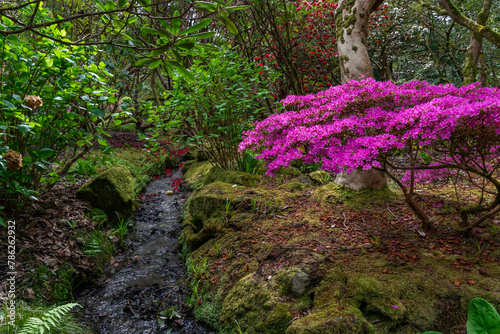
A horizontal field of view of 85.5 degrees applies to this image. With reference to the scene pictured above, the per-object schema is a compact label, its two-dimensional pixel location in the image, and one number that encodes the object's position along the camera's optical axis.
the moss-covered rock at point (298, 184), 4.46
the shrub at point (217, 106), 4.45
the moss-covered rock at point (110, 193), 4.39
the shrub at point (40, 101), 2.59
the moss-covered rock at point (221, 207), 3.70
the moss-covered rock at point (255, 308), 2.16
